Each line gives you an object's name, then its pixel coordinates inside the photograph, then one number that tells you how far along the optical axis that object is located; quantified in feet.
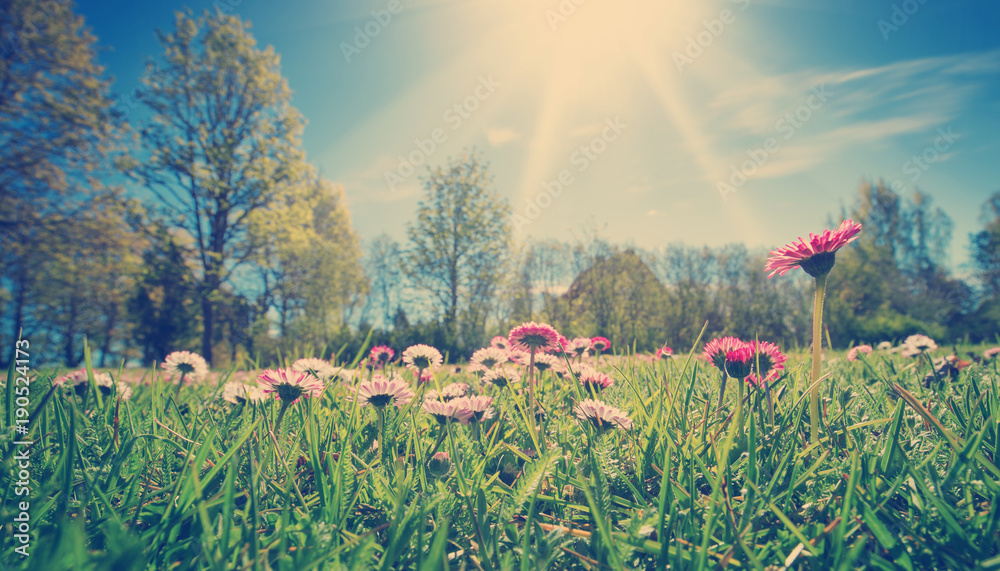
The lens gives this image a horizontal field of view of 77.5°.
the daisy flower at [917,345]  1.36
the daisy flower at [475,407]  0.75
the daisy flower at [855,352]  1.28
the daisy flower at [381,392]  0.76
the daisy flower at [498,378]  0.99
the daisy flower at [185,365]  1.07
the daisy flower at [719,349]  0.80
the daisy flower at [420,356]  1.00
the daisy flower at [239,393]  0.85
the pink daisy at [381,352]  1.45
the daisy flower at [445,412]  0.72
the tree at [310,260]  33.38
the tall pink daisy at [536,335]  0.93
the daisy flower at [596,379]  0.93
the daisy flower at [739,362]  0.75
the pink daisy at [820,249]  0.74
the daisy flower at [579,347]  1.19
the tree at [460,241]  36.62
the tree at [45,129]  26.15
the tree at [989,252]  56.96
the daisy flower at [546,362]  1.08
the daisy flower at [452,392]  0.89
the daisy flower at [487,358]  1.14
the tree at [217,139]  31.55
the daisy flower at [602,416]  0.73
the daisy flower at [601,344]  1.55
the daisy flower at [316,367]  0.93
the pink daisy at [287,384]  0.75
